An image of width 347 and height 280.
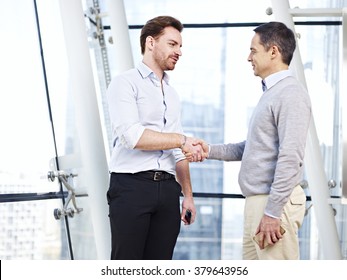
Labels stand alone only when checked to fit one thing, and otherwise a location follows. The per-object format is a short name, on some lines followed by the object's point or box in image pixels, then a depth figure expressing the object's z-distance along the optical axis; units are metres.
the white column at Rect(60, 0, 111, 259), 3.06
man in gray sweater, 2.36
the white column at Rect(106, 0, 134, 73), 3.43
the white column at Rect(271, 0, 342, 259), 3.37
